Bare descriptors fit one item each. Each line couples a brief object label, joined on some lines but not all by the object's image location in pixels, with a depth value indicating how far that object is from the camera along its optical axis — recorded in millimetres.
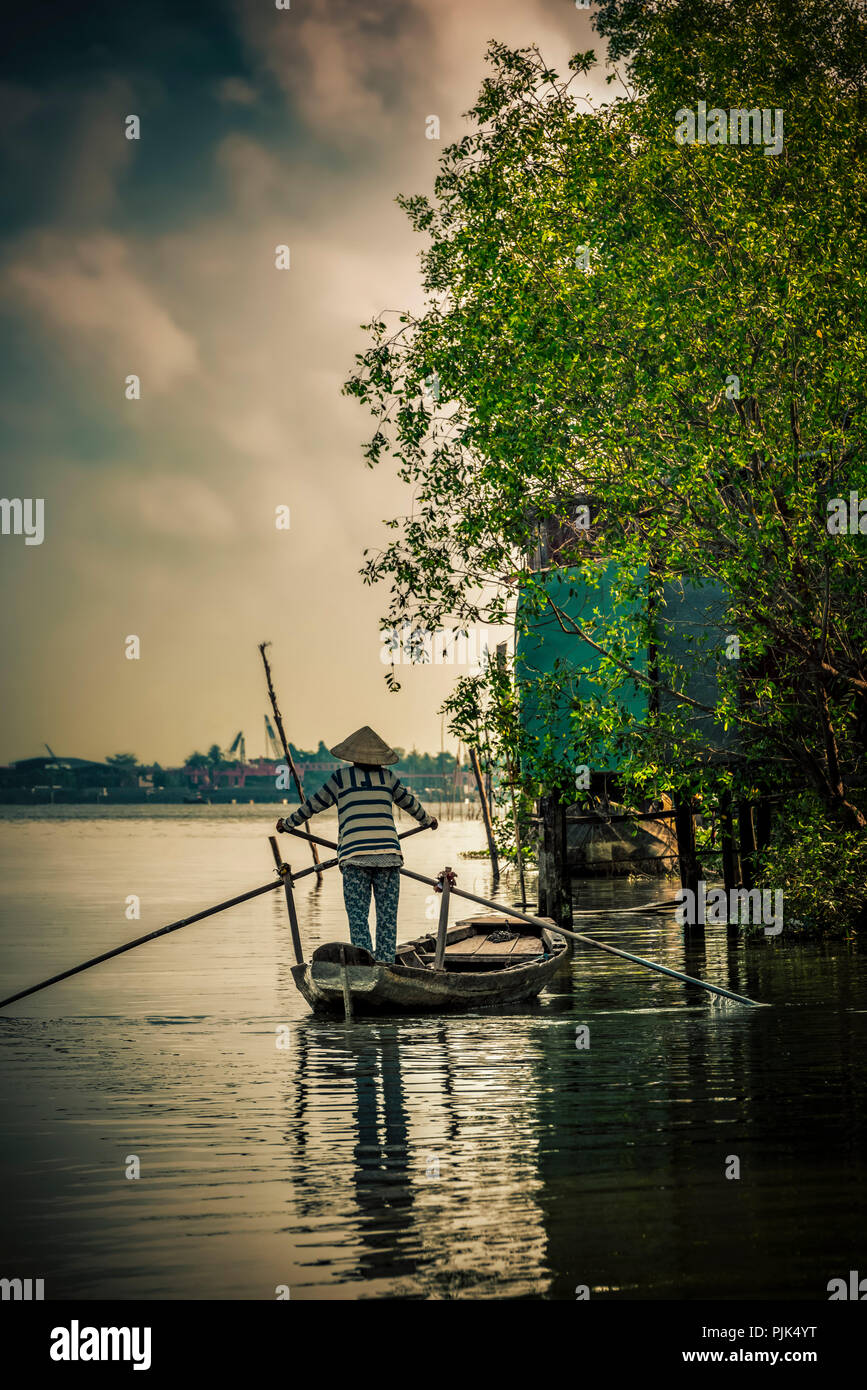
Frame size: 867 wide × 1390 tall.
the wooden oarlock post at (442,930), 14906
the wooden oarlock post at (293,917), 14719
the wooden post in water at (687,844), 25453
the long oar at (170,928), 14656
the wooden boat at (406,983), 14000
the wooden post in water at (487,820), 39312
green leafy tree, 17906
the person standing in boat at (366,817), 14078
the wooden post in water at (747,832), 25547
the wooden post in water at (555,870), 25469
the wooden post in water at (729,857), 24209
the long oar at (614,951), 14758
